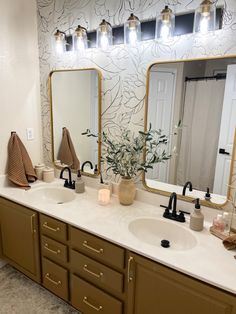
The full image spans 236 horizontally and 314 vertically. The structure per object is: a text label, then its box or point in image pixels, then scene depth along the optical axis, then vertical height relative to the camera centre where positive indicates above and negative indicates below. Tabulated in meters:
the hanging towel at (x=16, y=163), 2.05 -0.50
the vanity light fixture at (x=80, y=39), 1.82 +0.53
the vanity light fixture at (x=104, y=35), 1.69 +0.54
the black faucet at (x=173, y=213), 1.53 -0.68
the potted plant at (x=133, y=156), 1.68 -0.33
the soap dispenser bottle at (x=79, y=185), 1.98 -0.64
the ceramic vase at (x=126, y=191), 1.73 -0.60
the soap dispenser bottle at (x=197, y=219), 1.41 -0.64
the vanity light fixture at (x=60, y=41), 1.93 +0.54
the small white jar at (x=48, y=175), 2.21 -0.63
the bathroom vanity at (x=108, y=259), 1.12 -0.85
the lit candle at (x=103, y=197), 1.77 -0.66
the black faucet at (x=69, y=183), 2.08 -0.67
